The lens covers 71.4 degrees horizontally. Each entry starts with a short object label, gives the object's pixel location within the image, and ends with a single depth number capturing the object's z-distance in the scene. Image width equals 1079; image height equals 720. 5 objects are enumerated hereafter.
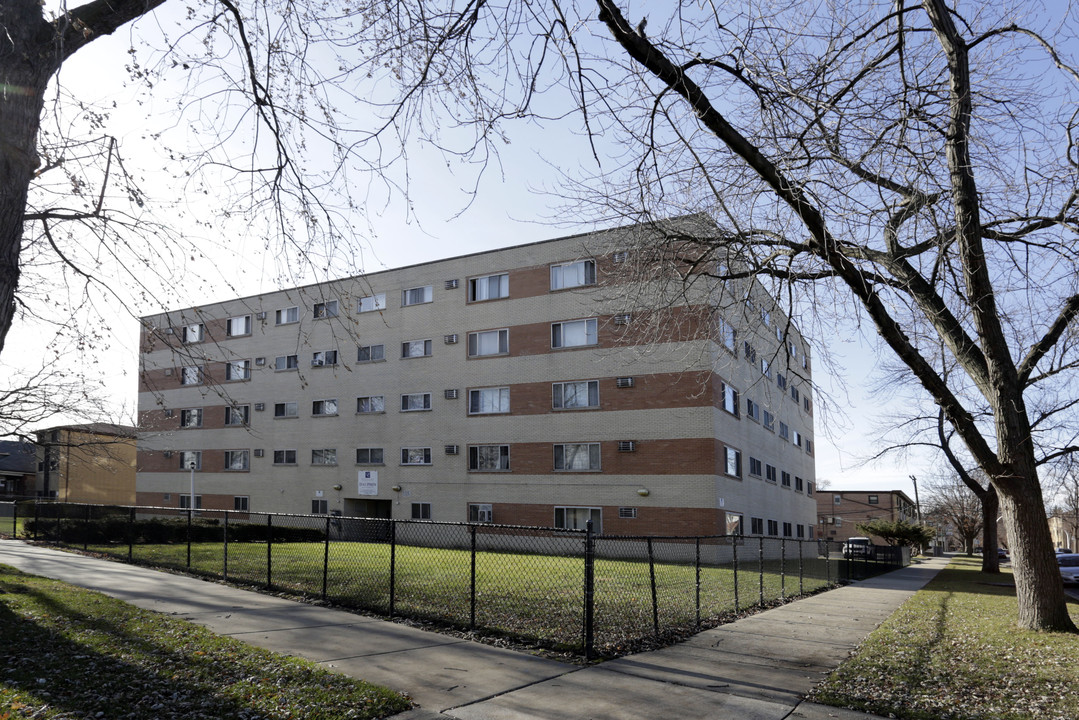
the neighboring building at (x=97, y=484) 52.31
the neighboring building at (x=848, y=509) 93.44
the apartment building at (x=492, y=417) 28.50
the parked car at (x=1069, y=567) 30.33
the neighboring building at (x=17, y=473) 63.47
